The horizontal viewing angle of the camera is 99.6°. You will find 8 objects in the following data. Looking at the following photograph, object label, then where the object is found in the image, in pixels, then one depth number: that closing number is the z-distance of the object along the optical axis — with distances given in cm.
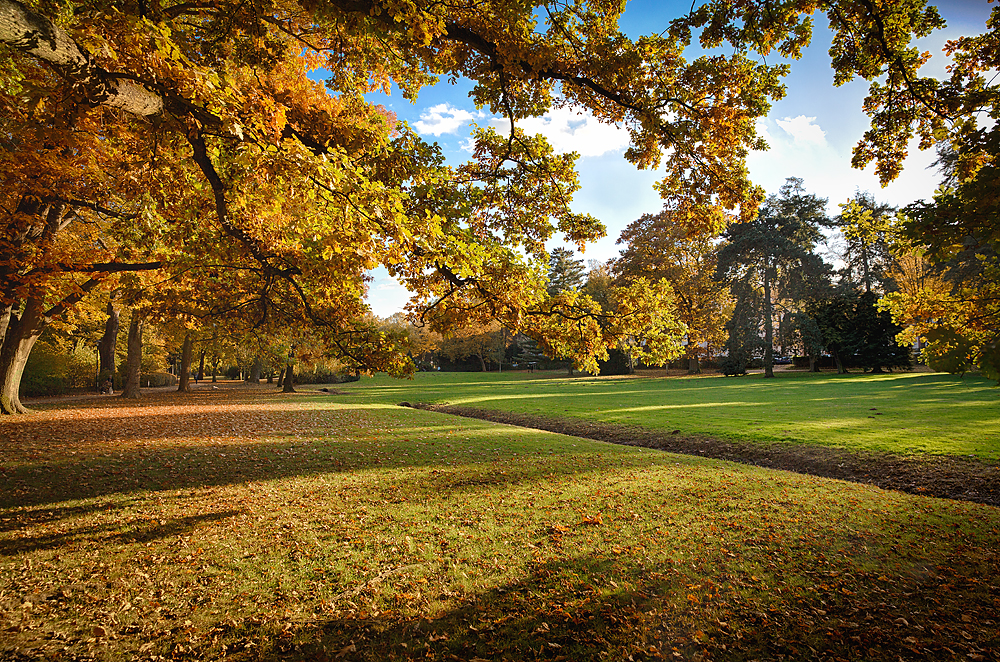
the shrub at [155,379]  3959
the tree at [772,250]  3828
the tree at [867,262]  4519
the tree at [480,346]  5422
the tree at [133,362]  2395
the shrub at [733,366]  3881
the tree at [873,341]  3272
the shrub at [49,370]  2527
